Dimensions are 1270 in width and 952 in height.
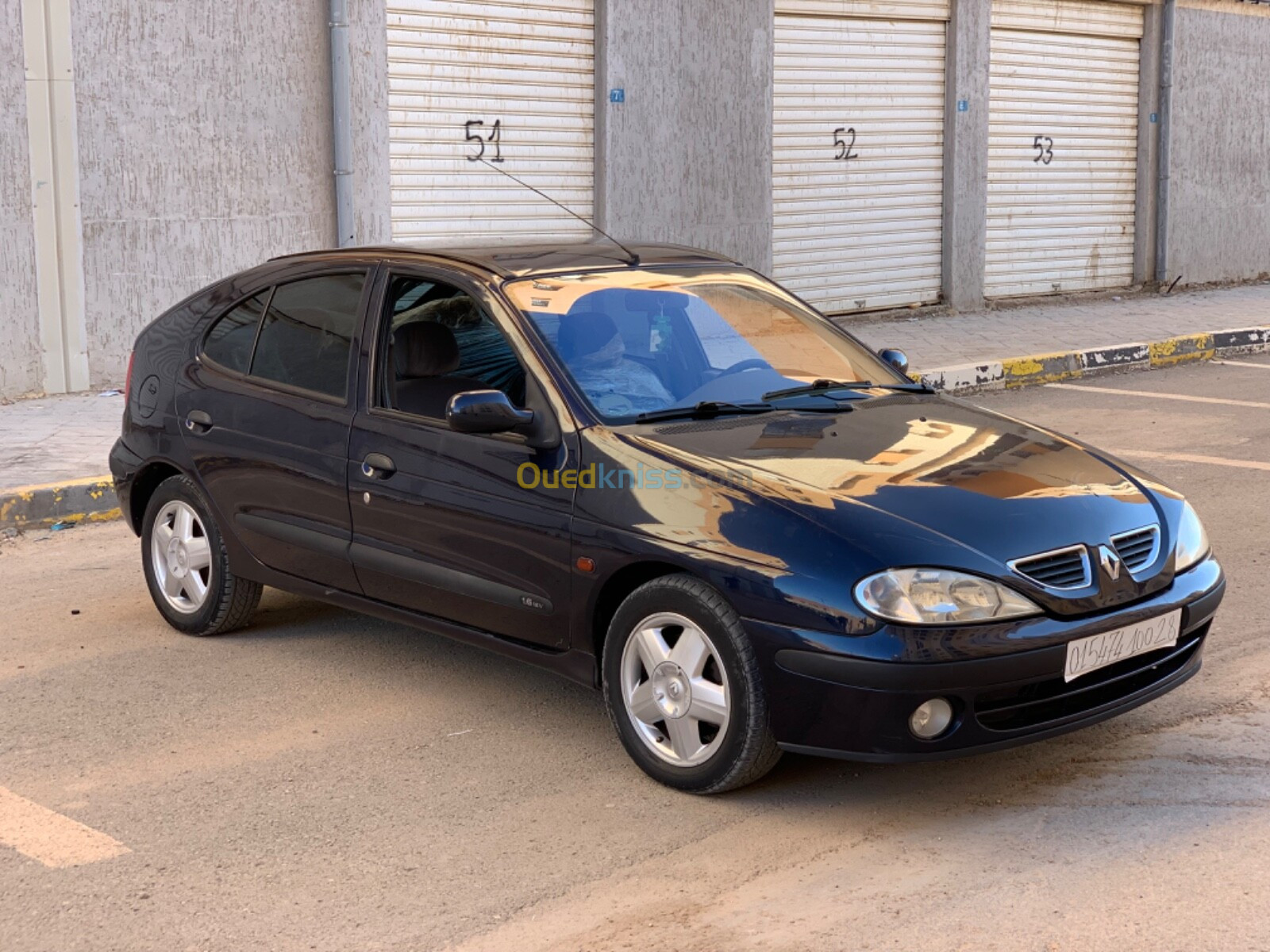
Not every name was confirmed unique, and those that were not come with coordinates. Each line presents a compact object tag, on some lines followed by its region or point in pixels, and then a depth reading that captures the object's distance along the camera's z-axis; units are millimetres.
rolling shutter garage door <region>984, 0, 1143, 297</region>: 17609
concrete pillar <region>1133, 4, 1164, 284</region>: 19375
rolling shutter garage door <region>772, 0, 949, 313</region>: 15398
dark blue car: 4066
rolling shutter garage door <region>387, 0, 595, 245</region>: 12500
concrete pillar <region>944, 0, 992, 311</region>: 16688
